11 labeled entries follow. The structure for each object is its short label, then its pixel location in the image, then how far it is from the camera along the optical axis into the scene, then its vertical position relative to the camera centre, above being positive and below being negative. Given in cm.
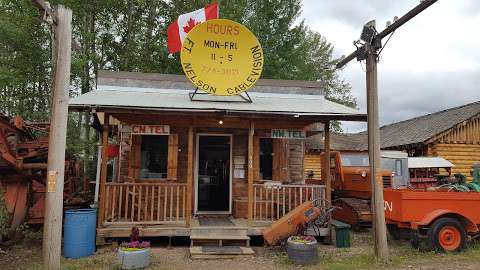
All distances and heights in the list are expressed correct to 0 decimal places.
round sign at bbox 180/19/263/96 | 948 +277
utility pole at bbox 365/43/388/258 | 780 +32
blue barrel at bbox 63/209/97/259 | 805 -134
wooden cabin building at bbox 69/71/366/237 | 891 +64
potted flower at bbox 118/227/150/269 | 710 -153
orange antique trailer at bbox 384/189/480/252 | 848 -91
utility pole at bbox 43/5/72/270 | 650 +45
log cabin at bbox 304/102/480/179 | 2041 +181
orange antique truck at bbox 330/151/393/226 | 1163 -42
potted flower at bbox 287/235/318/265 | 757 -152
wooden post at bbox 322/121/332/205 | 961 +47
